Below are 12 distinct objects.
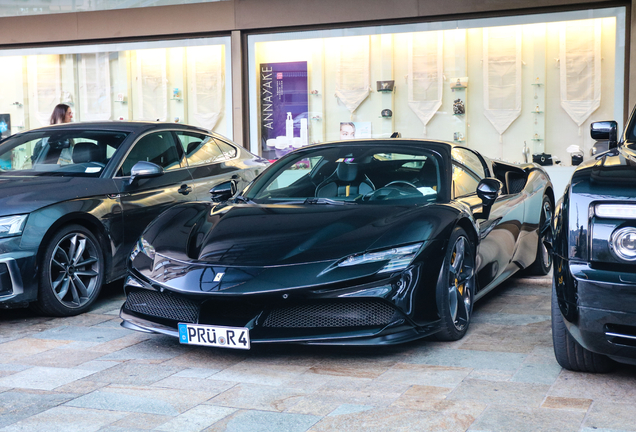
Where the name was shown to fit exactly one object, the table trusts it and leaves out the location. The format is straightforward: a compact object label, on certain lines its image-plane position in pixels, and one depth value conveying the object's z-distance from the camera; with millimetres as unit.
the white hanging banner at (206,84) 12305
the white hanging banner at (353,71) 11578
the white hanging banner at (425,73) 11219
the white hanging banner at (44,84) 13223
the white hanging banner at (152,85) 12680
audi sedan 5074
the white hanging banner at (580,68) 10477
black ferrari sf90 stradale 3889
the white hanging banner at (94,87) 12930
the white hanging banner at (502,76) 10867
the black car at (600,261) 3150
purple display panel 12023
